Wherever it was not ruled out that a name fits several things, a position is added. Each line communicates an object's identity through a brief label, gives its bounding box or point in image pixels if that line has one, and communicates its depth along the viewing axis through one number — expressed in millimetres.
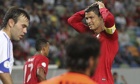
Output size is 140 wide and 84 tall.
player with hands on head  12594
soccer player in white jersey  10391
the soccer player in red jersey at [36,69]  16281
